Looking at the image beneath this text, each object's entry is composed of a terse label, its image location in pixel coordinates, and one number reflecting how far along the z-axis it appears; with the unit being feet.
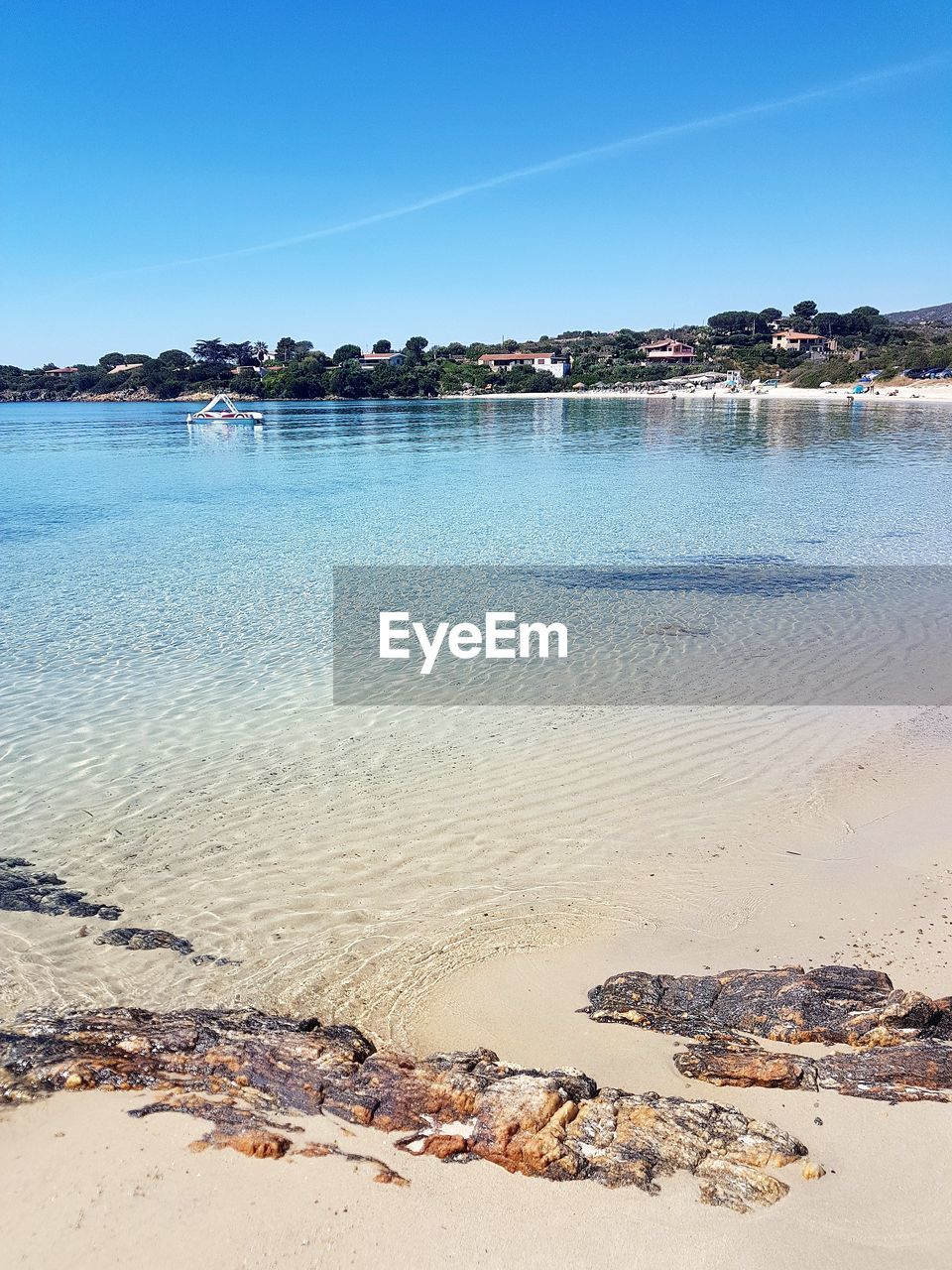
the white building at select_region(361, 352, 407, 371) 581.53
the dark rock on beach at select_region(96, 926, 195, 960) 19.01
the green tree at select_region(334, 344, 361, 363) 589.73
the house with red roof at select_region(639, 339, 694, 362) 498.28
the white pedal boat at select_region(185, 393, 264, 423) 277.15
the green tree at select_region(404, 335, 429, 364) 636.85
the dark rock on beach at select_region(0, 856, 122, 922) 20.44
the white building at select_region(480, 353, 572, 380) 508.82
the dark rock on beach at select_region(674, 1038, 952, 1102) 13.47
